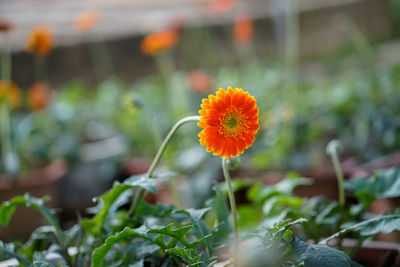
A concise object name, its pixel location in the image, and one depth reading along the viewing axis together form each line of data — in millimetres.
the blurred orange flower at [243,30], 2750
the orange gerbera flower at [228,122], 810
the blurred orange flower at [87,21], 2744
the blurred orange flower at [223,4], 2764
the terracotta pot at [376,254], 1066
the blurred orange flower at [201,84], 2512
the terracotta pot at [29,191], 2027
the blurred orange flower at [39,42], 2250
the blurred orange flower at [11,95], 2102
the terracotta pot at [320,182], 1836
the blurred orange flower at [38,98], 2725
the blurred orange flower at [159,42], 2258
